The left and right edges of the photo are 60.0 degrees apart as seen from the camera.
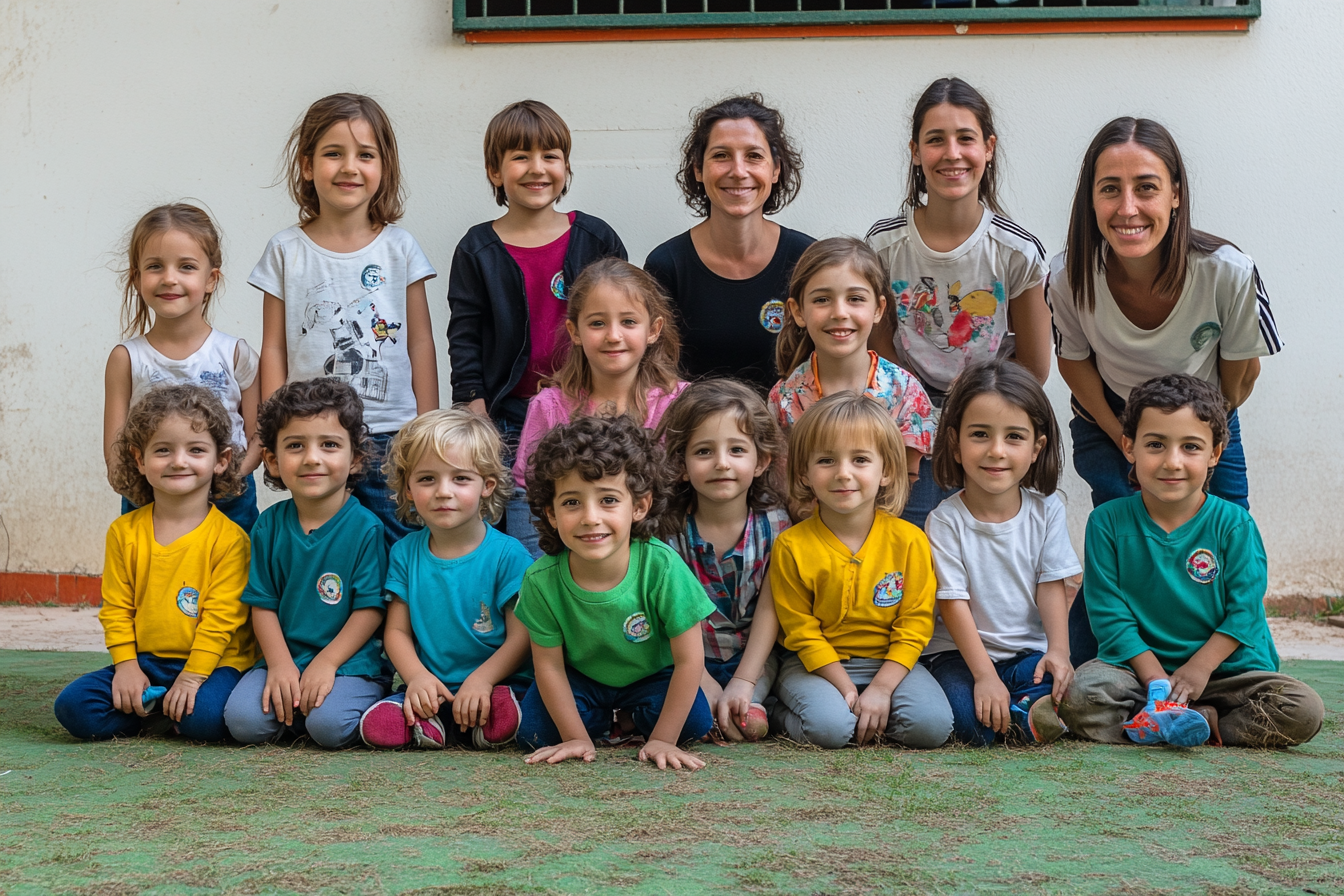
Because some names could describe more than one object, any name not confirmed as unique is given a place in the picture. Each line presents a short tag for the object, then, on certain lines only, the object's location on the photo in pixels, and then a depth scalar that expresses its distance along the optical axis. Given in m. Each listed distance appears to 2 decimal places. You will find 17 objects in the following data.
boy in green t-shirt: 2.45
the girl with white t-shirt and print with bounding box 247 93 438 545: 3.25
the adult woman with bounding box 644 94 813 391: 3.31
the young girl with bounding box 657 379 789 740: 2.79
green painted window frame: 4.19
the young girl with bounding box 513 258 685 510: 3.03
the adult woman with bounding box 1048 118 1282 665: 2.87
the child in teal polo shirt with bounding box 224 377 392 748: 2.77
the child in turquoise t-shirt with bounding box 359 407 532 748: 2.71
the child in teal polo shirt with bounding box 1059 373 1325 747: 2.60
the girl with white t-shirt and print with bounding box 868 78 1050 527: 3.17
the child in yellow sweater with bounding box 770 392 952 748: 2.72
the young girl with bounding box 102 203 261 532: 3.10
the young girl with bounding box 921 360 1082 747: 2.75
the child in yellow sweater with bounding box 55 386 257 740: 2.75
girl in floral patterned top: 2.99
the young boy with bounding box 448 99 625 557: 3.36
